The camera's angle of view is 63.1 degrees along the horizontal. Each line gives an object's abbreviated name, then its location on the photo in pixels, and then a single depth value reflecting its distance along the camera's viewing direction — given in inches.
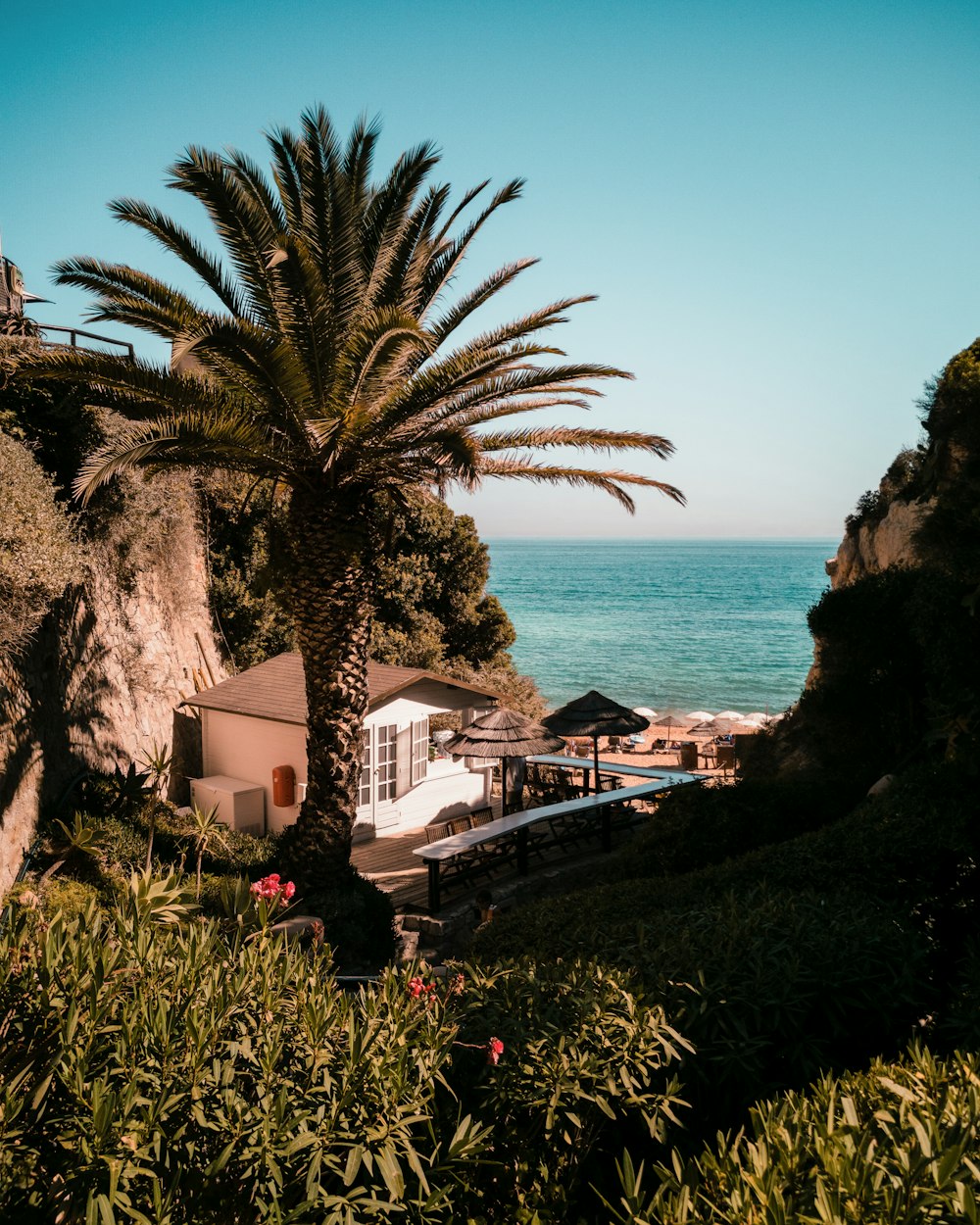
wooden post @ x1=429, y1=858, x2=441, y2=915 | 455.5
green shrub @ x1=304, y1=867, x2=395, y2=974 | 391.5
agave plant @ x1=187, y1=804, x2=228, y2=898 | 492.0
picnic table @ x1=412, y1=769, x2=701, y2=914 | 458.3
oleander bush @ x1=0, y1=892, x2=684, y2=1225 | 113.6
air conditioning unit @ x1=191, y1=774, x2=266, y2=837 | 588.1
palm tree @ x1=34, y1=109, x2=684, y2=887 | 352.8
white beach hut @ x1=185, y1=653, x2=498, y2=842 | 589.6
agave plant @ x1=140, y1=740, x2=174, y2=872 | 577.6
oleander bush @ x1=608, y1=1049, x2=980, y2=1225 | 96.9
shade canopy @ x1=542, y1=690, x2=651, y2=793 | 585.3
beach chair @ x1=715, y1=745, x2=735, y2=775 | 969.5
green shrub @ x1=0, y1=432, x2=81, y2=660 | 374.9
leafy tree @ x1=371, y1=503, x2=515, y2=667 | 983.0
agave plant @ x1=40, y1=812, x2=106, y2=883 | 386.0
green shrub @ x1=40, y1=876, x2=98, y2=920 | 374.6
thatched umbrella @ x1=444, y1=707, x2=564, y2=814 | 533.3
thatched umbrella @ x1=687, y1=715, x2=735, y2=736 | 1259.8
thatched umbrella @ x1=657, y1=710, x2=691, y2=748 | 1331.2
